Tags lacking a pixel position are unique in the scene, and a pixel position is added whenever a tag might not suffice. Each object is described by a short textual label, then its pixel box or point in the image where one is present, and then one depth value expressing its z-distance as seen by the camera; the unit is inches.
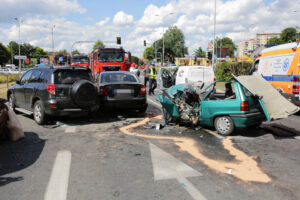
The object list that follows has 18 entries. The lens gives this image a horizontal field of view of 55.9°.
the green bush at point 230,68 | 1071.5
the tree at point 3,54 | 3611.2
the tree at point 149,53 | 6449.3
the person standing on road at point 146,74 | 702.5
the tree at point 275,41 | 3498.0
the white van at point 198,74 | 540.4
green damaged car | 262.9
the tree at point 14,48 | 4306.6
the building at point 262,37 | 7546.3
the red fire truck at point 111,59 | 791.7
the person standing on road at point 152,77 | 634.2
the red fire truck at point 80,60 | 1081.4
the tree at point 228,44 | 5184.1
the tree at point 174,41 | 5103.3
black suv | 304.8
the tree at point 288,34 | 3235.0
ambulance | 368.8
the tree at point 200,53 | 4889.3
